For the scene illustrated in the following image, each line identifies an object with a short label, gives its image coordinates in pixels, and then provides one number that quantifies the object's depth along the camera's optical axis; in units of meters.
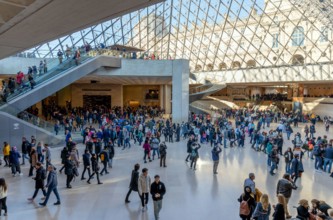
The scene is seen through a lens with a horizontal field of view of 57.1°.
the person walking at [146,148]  12.80
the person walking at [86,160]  9.86
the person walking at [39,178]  8.21
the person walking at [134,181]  7.83
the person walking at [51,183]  7.80
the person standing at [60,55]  19.94
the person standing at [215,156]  10.98
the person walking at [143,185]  7.36
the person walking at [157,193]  6.74
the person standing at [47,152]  10.90
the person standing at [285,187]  7.20
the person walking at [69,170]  8.97
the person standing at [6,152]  11.91
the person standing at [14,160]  10.74
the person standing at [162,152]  12.00
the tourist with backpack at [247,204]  6.11
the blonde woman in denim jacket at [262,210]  5.63
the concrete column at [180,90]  25.31
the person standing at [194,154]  11.78
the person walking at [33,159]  10.73
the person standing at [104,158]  10.88
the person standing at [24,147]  12.32
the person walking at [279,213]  5.53
